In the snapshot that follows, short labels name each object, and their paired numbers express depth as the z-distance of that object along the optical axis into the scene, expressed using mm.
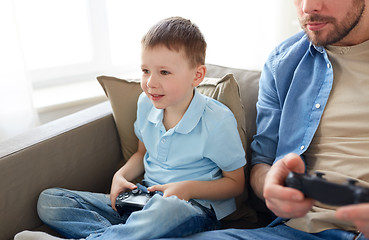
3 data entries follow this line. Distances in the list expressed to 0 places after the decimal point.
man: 1067
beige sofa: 1194
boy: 1160
